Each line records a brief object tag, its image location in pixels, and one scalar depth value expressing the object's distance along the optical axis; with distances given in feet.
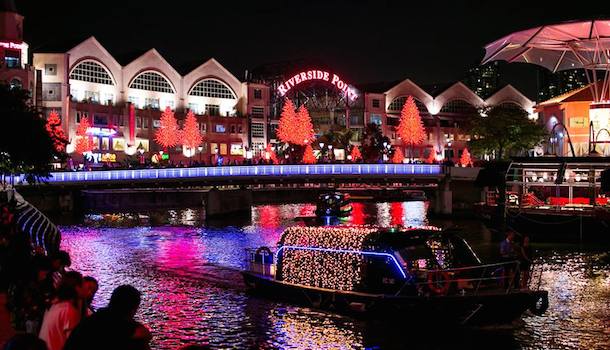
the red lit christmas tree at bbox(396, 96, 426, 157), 465.06
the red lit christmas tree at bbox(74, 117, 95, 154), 358.23
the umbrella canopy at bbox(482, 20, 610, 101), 233.76
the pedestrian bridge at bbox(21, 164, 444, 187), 255.09
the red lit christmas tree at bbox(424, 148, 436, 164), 491.31
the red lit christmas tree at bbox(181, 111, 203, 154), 404.57
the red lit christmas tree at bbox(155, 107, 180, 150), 396.37
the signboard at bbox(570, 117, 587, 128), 325.21
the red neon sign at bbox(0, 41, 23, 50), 322.96
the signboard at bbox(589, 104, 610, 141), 276.62
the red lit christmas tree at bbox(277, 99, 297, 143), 431.84
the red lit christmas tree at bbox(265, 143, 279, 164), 431.02
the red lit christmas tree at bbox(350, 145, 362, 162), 439.30
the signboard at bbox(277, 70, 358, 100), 444.14
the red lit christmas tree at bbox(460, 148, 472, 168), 463.54
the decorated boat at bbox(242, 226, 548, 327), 83.92
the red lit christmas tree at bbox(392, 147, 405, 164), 454.07
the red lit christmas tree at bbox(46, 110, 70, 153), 336.90
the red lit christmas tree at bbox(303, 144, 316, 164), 417.90
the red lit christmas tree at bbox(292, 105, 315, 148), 431.02
